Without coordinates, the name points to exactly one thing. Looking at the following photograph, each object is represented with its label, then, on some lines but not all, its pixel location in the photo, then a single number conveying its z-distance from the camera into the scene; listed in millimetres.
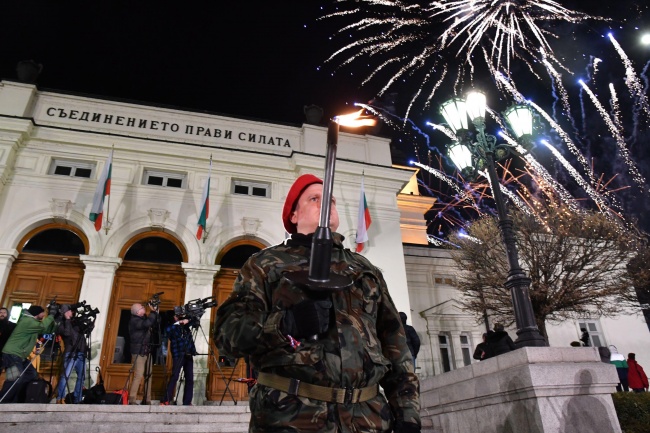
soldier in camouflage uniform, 1885
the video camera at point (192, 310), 9437
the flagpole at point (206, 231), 14367
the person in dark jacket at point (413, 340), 9531
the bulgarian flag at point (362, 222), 14891
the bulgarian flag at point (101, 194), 12598
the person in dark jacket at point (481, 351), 10294
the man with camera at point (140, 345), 9039
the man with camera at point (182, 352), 8906
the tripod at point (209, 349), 12430
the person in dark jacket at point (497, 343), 9438
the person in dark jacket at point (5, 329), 8670
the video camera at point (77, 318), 9297
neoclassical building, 12922
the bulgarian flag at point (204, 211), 13875
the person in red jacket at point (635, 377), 12977
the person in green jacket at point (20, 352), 7940
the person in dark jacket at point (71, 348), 9108
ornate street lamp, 8805
